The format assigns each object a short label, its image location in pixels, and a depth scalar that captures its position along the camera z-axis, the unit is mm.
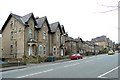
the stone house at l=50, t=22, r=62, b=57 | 19902
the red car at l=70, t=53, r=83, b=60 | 17958
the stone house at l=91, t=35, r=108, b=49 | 51334
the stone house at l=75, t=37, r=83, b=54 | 30221
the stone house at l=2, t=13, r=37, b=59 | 16229
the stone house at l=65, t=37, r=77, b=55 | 26307
